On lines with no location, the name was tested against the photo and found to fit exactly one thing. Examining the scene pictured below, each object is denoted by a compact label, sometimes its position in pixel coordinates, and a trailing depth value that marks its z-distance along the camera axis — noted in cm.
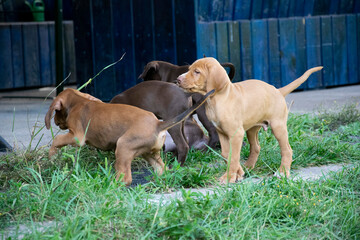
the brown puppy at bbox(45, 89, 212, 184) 887
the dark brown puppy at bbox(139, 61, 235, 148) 1252
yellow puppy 895
